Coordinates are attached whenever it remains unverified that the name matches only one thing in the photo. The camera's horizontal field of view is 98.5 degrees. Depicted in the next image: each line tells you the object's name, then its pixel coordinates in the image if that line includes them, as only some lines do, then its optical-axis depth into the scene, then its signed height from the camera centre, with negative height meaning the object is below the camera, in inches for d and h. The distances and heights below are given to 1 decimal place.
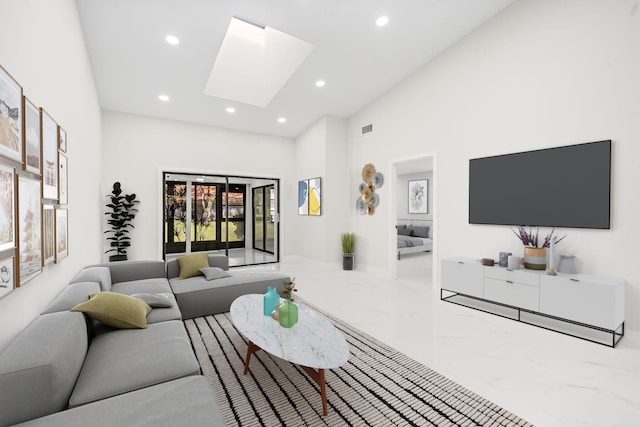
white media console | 98.0 -34.2
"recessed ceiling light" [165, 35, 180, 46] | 136.7 +84.9
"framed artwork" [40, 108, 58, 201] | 75.9 +15.2
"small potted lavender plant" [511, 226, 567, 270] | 119.6 -16.1
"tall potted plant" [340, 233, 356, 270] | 227.3 -33.2
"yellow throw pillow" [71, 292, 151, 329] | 72.4 -27.7
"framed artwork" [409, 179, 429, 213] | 350.6 +19.8
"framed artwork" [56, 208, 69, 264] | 87.0 -9.0
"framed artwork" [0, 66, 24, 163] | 53.5 +18.8
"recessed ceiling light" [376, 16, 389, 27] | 135.0 +93.9
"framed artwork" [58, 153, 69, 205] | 90.4 +10.1
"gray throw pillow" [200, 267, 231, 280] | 136.1 -32.1
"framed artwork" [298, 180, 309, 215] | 255.0 +11.8
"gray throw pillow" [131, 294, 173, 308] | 92.4 -31.1
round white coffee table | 64.4 -34.2
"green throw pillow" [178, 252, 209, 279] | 139.9 -28.4
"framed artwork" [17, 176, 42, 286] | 60.8 -4.9
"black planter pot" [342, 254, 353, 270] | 227.1 -42.8
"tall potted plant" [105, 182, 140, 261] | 199.8 -8.4
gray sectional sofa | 43.0 -33.1
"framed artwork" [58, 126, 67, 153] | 91.0 +23.5
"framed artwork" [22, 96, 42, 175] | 64.1 +17.1
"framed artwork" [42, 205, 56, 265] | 74.9 -7.6
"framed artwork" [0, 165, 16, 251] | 52.8 -0.1
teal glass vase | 87.8 -29.4
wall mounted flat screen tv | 109.4 +10.9
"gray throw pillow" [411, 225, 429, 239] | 327.0 -24.9
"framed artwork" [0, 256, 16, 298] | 51.9 -13.3
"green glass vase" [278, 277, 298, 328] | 79.9 -30.5
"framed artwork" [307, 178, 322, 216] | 236.4 +11.1
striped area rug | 64.1 -48.4
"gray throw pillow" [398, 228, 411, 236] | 335.0 -26.2
